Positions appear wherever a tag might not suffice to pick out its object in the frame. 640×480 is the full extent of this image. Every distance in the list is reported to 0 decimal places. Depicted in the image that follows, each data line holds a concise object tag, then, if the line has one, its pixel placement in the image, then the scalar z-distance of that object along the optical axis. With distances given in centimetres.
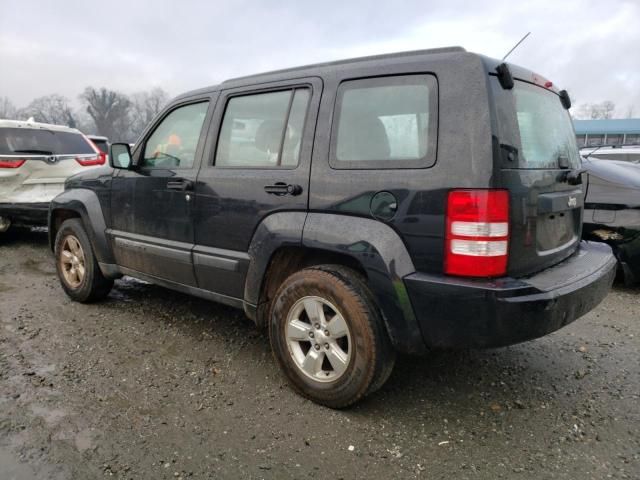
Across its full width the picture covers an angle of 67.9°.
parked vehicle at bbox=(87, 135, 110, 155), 1173
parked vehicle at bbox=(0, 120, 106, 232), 649
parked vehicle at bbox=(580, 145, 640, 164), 712
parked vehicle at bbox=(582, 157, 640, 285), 482
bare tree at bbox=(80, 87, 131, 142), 7362
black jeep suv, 226
